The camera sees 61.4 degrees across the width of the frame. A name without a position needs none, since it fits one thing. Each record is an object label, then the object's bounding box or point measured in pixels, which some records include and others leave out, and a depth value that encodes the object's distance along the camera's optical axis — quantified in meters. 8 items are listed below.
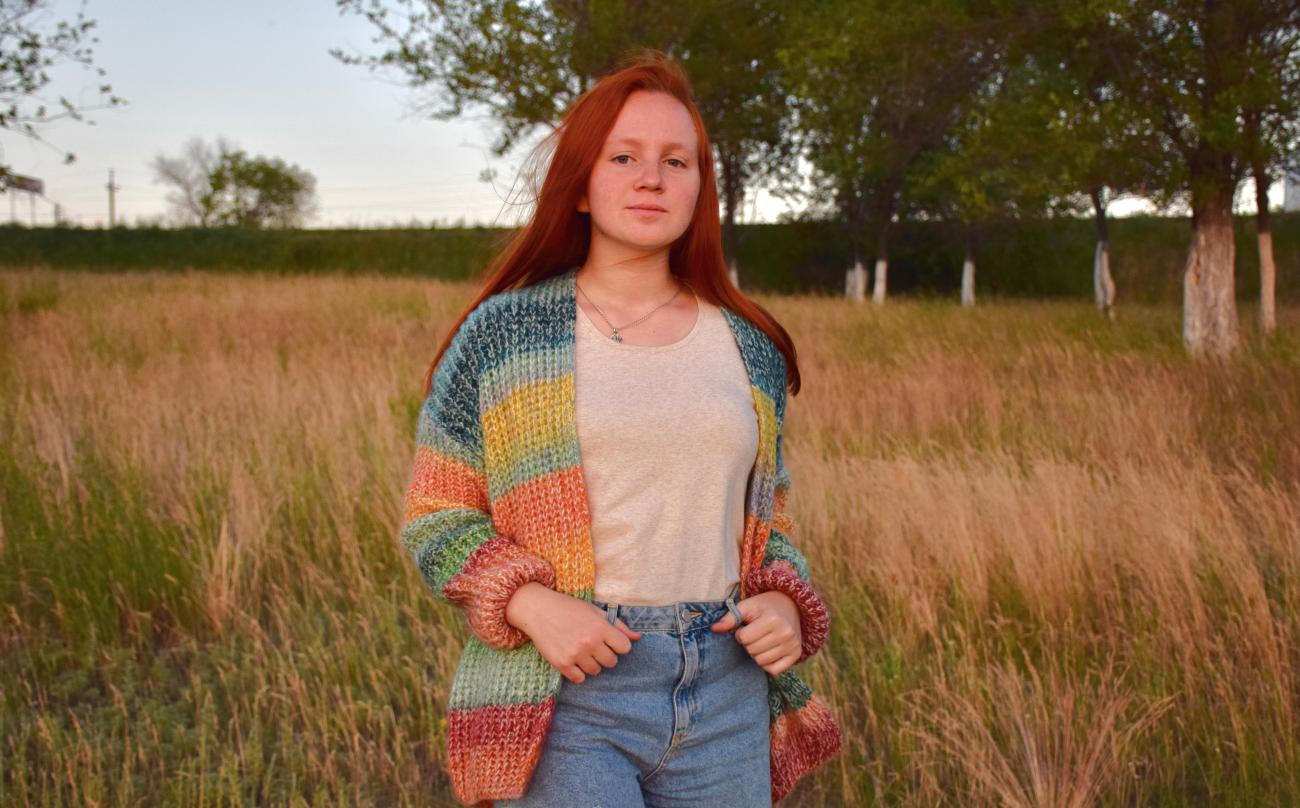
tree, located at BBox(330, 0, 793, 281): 17.72
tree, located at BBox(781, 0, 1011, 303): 11.12
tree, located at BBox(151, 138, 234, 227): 77.94
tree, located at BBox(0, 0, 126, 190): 9.46
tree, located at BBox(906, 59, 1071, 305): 10.84
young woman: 1.46
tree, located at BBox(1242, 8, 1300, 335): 9.19
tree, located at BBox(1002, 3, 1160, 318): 9.97
